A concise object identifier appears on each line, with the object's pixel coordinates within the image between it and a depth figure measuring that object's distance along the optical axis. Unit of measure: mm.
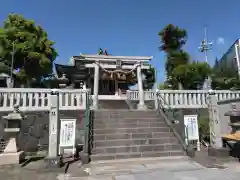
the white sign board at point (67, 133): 6797
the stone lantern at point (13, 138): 6065
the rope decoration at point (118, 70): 12759
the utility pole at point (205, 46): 22153
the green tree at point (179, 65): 15055
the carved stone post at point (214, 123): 6579
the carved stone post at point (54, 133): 5496
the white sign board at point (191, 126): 7398
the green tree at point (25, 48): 14555
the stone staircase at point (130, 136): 6574
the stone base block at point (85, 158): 5895
